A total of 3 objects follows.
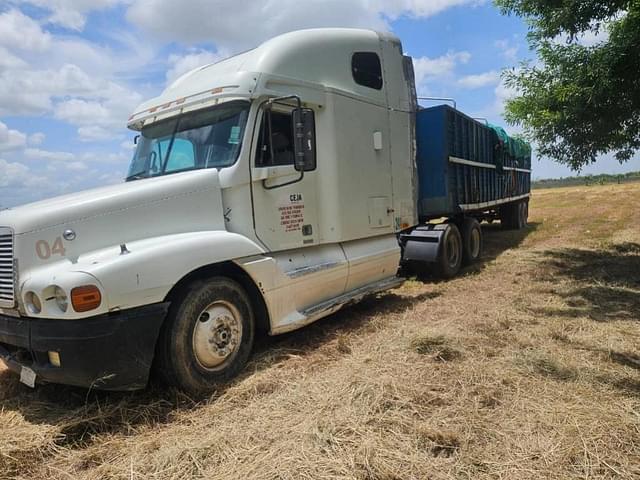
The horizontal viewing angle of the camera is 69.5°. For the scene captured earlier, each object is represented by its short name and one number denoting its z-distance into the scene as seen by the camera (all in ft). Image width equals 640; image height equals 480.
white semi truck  10.89
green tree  24.53
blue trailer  26.08
